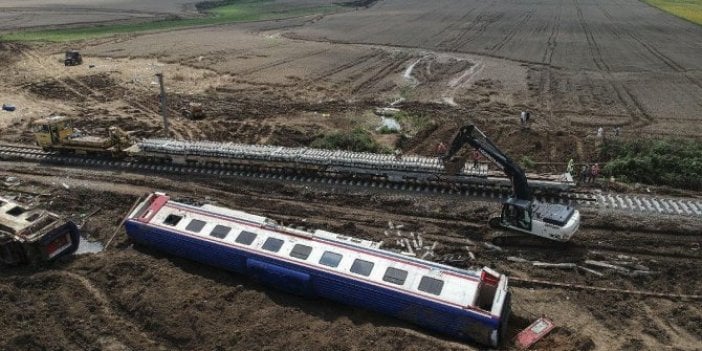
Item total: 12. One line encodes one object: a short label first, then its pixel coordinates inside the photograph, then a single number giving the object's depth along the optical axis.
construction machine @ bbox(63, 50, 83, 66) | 45.78
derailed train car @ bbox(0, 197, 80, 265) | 16.77
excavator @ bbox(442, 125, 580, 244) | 18.17
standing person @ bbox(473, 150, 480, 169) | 23.21
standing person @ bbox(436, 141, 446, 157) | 26.90
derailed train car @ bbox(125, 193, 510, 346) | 13.88
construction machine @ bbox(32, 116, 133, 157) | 26.66
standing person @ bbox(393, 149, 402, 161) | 23.42
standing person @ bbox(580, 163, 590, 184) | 23.84
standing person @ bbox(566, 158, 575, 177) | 23.97
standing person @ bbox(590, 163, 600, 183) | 23.48
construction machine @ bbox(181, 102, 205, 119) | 33.44
